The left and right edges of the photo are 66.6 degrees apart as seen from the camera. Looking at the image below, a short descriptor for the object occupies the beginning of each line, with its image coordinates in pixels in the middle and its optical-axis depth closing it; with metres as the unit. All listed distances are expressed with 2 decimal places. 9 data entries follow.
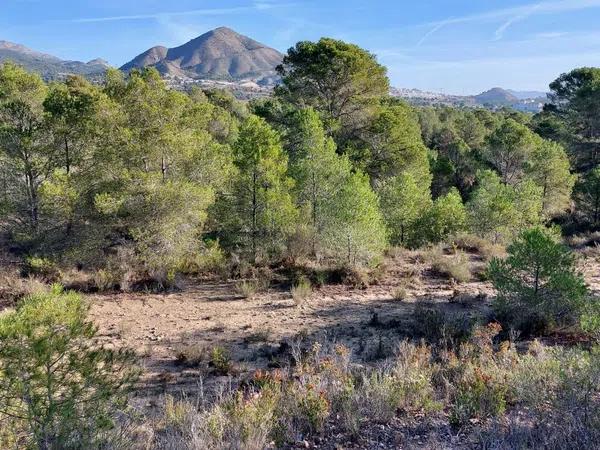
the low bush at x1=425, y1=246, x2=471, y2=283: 13.27
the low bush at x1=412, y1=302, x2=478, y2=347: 8.63
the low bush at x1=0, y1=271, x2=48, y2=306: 11.80
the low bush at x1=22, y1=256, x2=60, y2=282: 13.12
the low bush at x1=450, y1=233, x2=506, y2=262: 16.03
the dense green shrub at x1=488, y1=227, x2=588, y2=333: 8.45
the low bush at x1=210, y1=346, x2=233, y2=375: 8.16
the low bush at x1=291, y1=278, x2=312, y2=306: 11.71
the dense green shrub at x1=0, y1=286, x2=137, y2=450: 4.11
